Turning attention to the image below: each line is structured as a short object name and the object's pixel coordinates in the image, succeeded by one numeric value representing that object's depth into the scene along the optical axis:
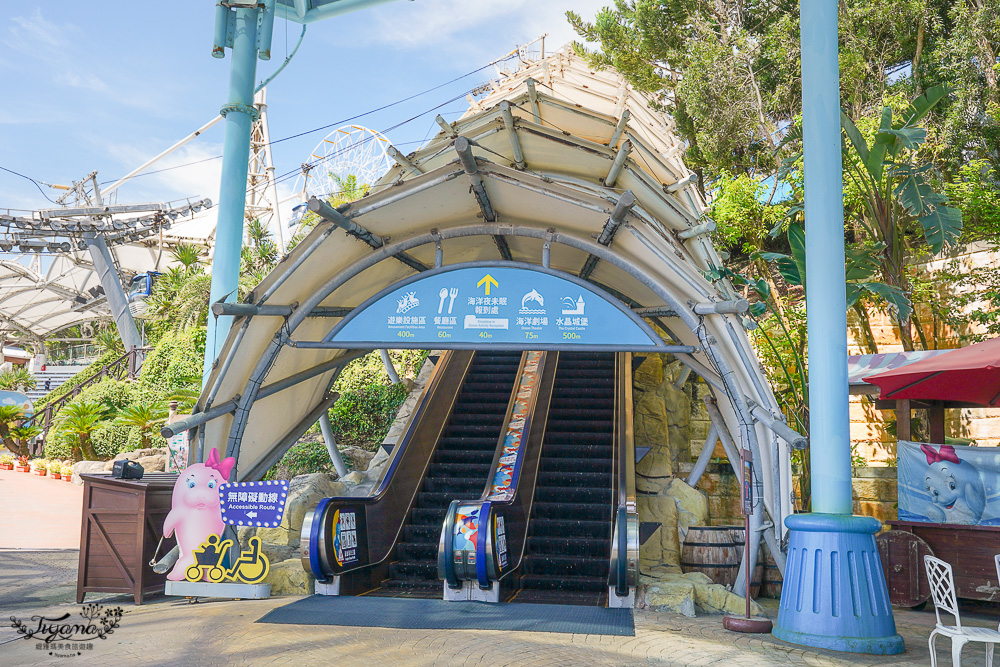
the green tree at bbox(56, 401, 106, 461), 21.42
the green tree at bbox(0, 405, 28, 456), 25.67
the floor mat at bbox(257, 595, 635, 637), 6.87
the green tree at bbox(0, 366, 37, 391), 37.57
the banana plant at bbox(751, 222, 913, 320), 10.76
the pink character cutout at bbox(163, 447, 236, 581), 7.79
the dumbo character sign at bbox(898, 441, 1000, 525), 9.58
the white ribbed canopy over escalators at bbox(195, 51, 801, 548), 7.86
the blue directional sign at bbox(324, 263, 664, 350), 8.05
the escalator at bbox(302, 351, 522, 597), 8.62
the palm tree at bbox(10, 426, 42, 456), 25.58
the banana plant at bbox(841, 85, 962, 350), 10.61
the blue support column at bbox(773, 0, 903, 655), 6.14
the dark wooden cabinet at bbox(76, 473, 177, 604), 7.77
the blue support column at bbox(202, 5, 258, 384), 9.98
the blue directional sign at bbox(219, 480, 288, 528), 7.73
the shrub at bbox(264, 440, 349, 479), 16.55
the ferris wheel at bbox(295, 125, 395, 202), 43.22
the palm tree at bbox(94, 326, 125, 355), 37.16
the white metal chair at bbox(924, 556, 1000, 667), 4.73
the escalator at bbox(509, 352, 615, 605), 9.42
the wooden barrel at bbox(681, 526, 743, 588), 9.63
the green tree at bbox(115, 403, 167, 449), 20.91
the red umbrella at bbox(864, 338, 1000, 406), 8.91
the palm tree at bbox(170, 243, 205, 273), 33.78
